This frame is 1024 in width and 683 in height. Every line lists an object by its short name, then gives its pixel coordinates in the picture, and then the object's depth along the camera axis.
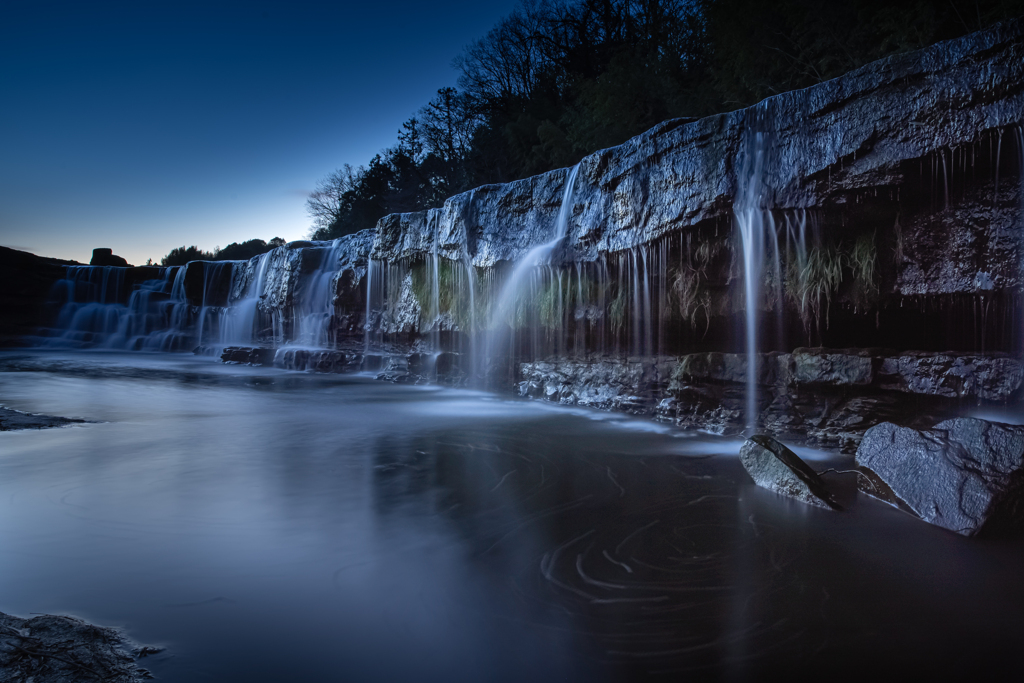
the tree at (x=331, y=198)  39.25
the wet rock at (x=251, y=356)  18.17
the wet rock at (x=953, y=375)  5.13
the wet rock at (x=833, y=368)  5.98
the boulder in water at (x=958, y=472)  3.36
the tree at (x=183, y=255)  43.97
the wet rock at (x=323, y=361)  16.09
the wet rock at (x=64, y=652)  1.67
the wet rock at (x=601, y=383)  8.35
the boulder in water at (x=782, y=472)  3.97
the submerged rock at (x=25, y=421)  6.34
